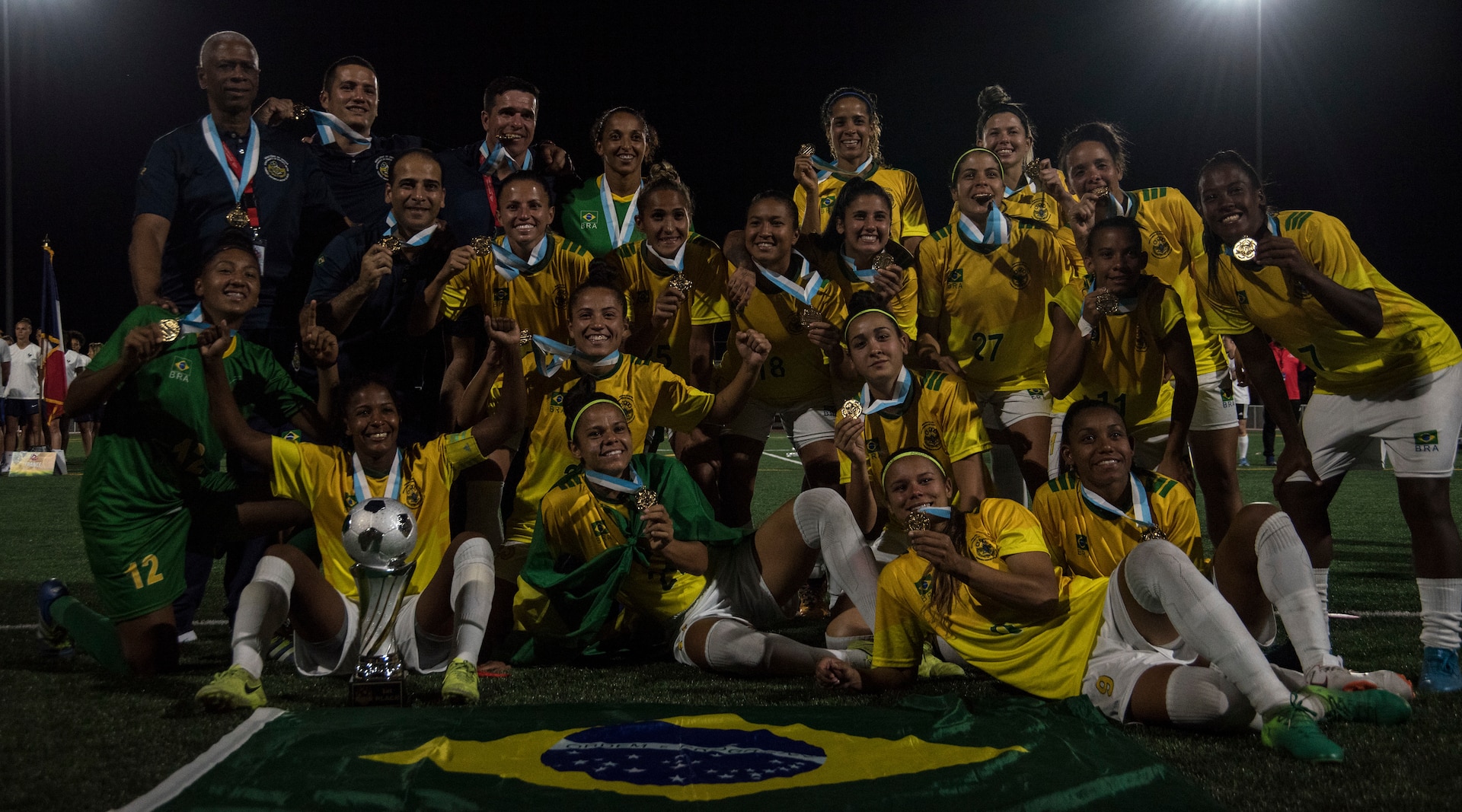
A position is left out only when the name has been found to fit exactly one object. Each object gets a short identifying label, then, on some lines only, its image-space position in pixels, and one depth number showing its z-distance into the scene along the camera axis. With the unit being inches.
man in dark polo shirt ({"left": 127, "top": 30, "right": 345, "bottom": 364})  201.9
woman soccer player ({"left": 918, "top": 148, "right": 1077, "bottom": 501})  204.5
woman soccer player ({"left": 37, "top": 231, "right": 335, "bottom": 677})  160.6
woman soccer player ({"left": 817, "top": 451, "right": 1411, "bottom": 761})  114.0
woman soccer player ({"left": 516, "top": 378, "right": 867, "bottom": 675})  157.9
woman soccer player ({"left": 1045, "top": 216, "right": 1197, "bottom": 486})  180.1
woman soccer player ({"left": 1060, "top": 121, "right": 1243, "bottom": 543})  201.9
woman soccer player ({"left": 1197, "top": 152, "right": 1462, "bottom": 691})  156.3
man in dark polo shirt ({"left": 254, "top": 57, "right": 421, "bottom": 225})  224.9
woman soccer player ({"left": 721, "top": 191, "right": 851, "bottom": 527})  206.1
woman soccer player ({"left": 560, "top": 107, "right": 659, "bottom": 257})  230.2
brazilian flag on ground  97.1
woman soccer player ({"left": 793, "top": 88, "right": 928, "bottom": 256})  229.5
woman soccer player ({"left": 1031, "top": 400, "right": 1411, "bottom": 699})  128.3
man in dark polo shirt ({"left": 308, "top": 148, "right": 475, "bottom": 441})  194.7
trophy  136.0
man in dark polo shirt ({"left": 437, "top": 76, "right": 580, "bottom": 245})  232.7
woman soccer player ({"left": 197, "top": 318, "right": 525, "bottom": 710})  145.1
